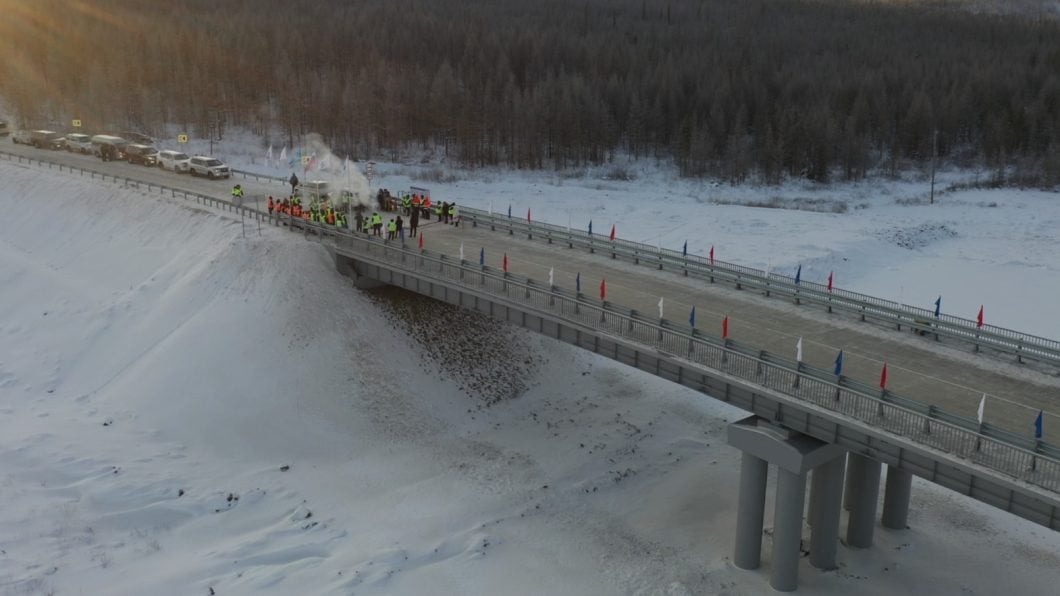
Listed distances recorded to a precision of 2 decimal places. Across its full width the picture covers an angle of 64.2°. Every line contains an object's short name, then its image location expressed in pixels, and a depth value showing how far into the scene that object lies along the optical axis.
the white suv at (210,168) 53.12
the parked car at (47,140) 66.25
